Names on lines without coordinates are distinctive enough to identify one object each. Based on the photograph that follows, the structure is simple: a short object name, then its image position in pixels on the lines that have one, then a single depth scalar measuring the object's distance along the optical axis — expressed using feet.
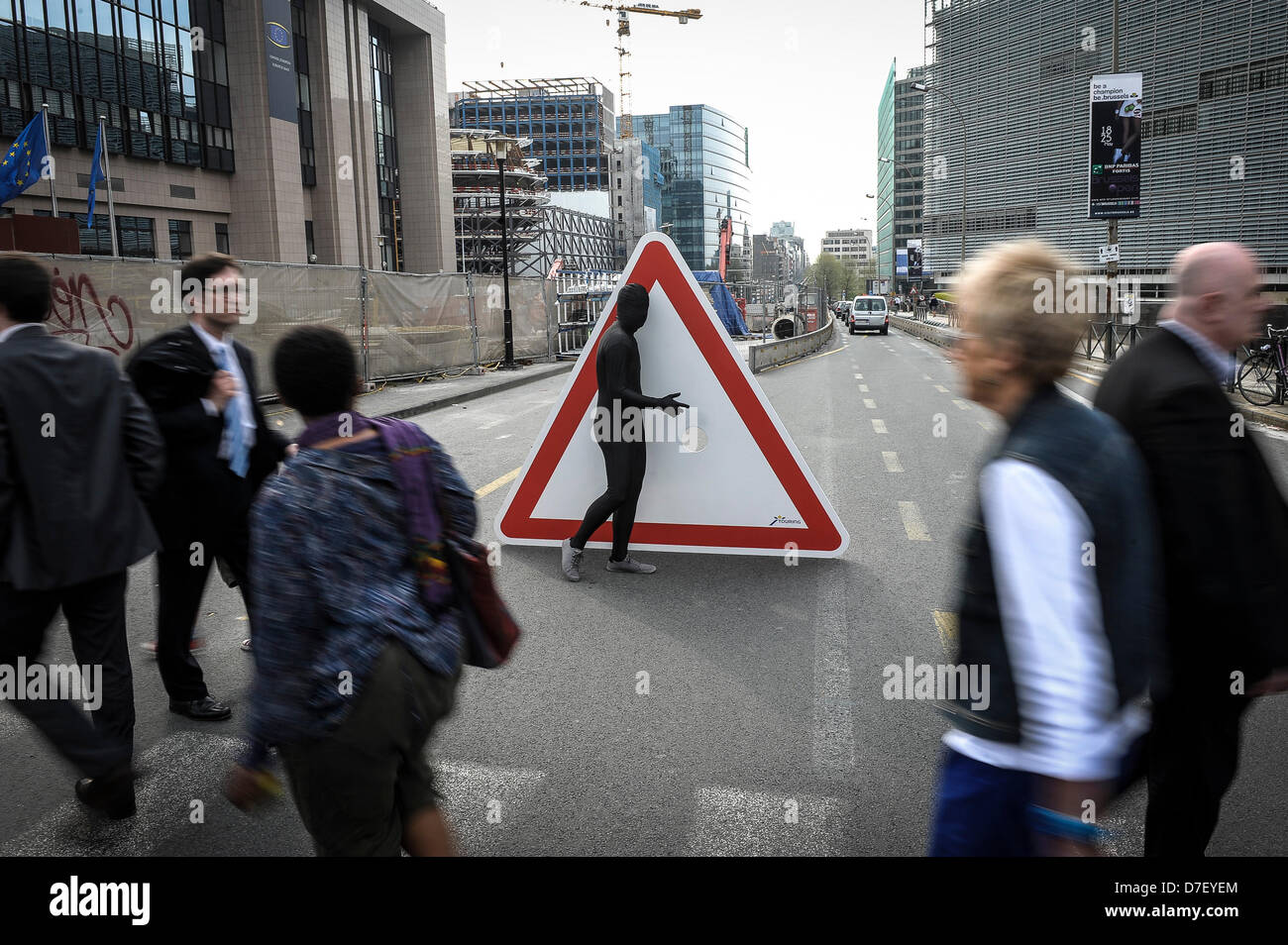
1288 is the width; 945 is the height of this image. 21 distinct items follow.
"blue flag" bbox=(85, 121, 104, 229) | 82.81
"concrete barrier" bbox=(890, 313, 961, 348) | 128.90
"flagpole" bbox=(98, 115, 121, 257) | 101.00
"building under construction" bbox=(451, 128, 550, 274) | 298.76
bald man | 7.56
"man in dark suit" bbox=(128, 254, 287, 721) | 12.97
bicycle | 47.14
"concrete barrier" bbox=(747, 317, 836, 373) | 79.30
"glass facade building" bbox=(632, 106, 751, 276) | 528.63
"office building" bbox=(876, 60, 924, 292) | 381.19
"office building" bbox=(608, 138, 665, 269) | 419.13
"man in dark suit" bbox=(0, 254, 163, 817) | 10.09
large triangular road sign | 20.77
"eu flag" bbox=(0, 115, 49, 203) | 70.08
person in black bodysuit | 19.38
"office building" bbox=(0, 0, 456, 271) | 102.17
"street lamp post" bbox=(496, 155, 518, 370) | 79.00
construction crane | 452.76
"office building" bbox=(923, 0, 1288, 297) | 159.02
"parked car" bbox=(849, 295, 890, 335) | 160.66
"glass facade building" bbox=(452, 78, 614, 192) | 417.90
